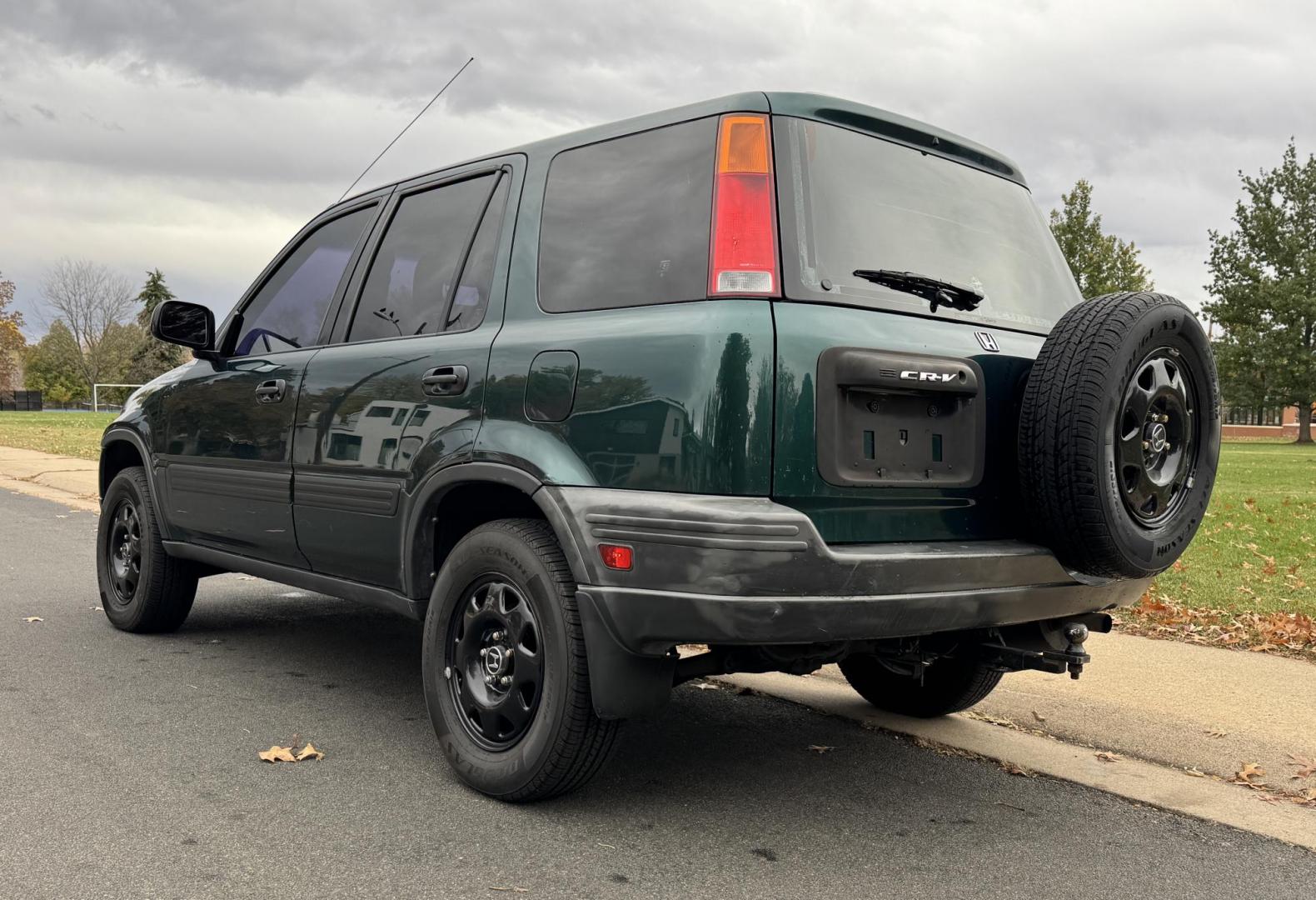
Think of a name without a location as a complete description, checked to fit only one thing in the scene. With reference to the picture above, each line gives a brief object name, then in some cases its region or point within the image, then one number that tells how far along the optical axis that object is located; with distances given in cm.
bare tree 8294
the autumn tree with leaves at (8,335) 6744
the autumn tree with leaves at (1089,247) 3872
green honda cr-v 295
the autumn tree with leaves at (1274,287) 4584
